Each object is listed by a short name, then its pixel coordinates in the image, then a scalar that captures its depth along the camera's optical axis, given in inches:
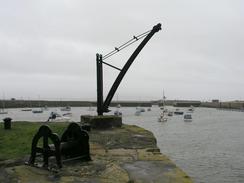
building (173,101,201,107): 5066.3
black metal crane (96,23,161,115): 360.5
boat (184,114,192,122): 1915.2
